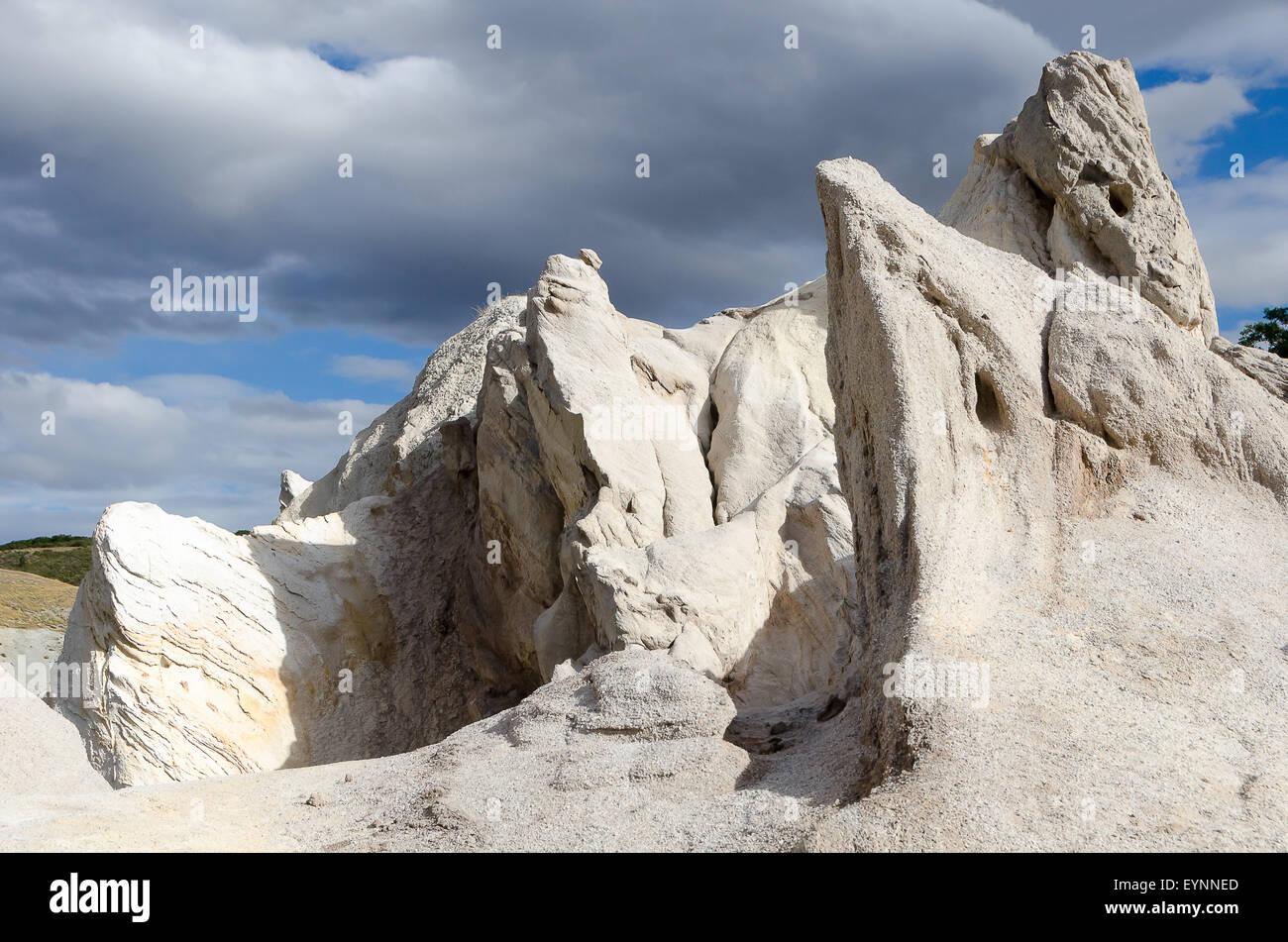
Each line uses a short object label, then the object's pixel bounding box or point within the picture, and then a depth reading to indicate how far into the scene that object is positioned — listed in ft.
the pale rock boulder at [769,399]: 50.08
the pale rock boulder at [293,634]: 40.81
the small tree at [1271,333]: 87.30
